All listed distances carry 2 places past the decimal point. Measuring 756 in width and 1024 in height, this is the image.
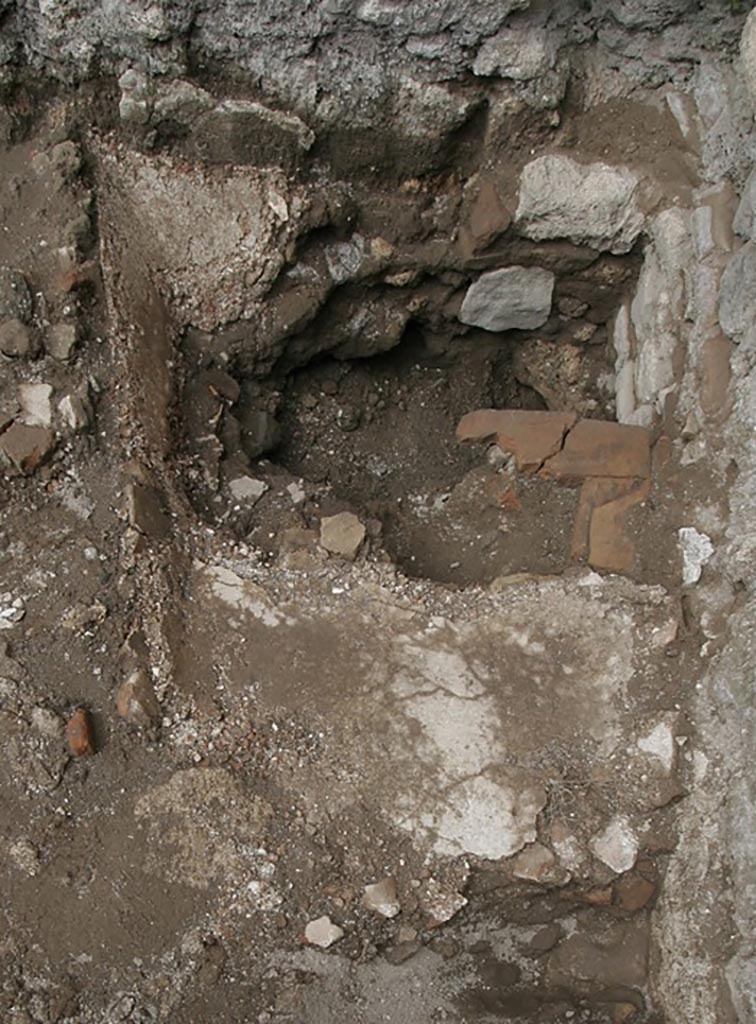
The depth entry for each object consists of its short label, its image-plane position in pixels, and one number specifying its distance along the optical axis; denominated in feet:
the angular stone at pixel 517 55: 10.50
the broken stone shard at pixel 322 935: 7.99
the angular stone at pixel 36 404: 9.72
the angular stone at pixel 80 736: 8.30
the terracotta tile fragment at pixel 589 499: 10.55
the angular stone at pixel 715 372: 9.96
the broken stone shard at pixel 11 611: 8.82
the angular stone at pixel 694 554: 9.48
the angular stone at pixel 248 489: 10.75
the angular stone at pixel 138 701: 8.49
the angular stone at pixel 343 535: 10.03
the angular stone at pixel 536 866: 8.27
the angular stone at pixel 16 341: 9.84
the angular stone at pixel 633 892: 8.45
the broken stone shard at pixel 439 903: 8.19
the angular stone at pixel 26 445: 9.43
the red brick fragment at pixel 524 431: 11.18
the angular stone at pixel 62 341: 10.04
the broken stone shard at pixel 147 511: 9.48
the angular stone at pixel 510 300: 12.62
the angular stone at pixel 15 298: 10.02
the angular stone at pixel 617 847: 8.41
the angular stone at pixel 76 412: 9.73
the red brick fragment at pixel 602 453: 10.77
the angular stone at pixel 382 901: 8.09
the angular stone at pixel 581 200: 11.47
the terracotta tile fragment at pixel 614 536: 10.11
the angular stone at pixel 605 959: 8.57
